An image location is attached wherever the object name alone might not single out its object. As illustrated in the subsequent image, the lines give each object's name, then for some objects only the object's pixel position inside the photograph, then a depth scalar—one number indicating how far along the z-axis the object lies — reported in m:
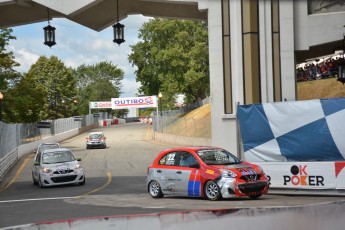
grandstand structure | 20.94
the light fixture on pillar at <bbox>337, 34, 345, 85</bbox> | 21.05
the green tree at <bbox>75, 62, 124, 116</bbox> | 159.38
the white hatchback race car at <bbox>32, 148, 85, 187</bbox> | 24.47
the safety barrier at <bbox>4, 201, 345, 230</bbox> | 7.71
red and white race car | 16.02
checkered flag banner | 17.28
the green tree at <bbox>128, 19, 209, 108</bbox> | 72.94
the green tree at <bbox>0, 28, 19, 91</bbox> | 60.28
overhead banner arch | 91.62
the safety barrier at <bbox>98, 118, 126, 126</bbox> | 117.12
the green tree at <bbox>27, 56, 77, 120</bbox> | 111.19
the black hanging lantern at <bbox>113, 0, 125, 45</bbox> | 22.70
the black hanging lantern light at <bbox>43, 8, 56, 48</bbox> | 23.03
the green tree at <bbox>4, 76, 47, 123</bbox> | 60.06
